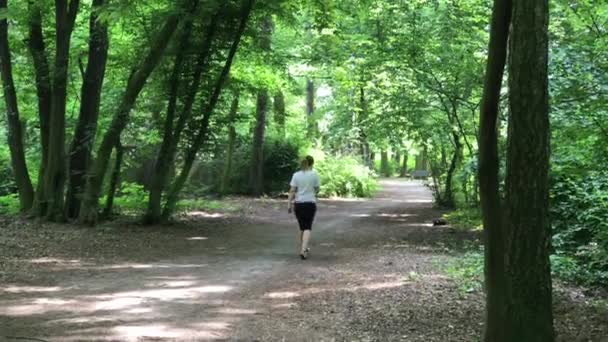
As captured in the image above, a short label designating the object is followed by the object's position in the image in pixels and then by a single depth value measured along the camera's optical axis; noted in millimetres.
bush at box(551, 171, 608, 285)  8914
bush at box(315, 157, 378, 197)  26688
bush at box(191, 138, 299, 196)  25125
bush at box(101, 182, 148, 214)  17188
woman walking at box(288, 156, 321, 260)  11039
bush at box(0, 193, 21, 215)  17153
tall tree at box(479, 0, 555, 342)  5070
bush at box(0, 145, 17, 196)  25109
